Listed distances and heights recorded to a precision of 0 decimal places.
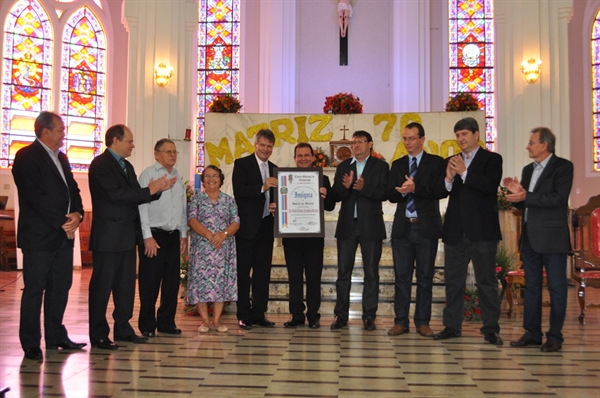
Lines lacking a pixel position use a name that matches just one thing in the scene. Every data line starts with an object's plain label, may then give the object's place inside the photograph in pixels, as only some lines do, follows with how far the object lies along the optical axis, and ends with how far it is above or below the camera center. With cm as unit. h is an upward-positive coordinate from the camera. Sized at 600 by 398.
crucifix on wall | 1514 +427
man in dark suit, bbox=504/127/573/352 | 484 -16
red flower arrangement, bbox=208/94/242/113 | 1127 +185
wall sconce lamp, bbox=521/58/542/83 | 1242 +275
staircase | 711 -92
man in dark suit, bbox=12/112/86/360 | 444 -16
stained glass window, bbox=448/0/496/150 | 1611 +412
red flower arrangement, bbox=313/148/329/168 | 1090 +87
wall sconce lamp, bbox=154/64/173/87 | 1291 +274
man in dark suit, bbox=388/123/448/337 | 548 -13
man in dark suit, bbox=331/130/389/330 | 579 -14
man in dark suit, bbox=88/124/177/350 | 483 -16
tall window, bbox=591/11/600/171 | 1548 +314
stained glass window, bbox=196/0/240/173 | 1675 +423
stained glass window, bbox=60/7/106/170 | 1661 +325
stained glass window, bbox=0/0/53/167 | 1566 +341
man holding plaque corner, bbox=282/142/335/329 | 594 -51
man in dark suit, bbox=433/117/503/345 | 516 -13
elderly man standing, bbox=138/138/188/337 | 537 -31
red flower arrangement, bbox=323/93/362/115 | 1128 +187
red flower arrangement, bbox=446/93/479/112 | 1095 +184
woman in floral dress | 562 -34
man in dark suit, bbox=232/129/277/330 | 586 -16
